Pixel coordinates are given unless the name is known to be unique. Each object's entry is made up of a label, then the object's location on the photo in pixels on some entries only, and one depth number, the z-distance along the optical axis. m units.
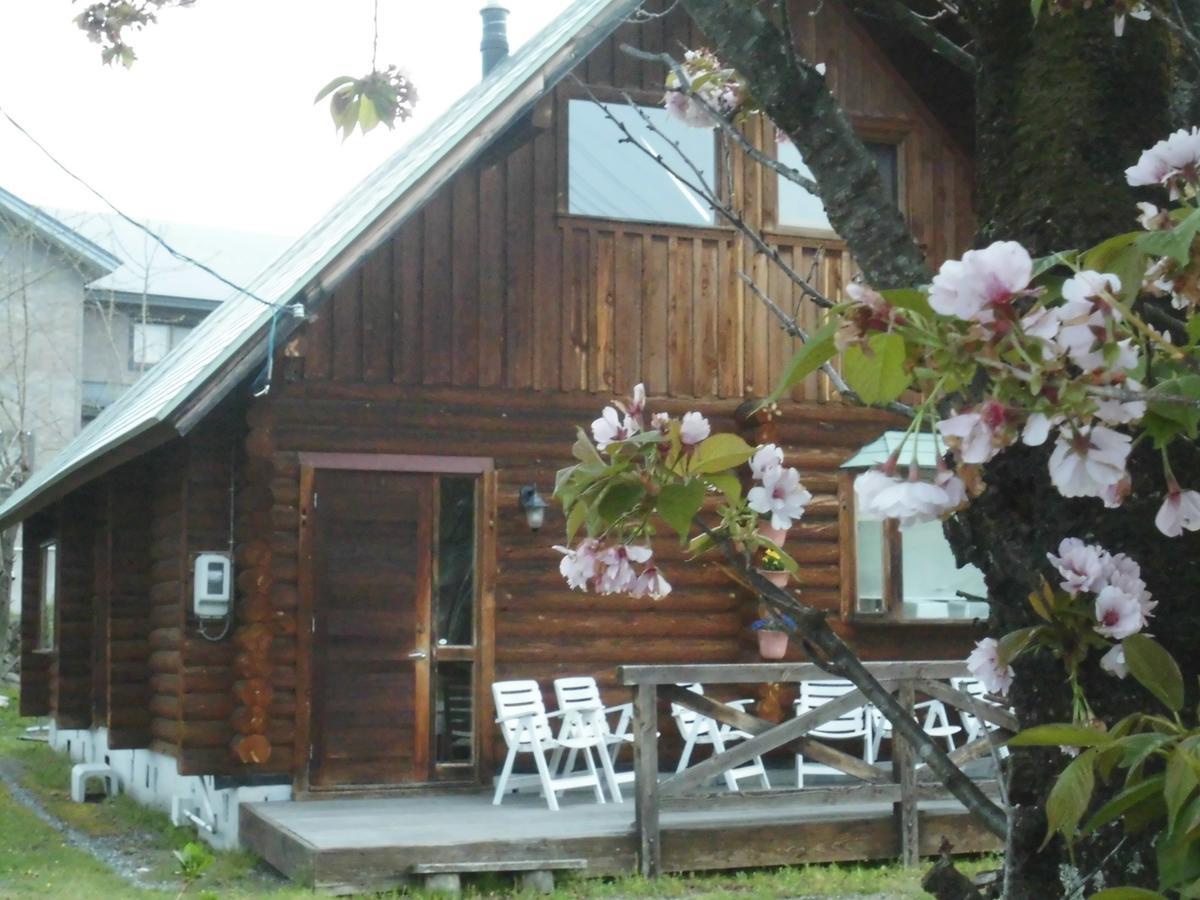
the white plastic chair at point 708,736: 10.28
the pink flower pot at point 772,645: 10.94
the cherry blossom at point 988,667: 1.73
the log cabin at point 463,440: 10.07
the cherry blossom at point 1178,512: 1.50
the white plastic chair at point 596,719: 9.93
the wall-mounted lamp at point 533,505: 10.66
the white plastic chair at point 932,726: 10.91
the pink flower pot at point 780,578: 10.69
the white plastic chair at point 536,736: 9.54
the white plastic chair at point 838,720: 10.84
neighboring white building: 27.98
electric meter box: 9.93
